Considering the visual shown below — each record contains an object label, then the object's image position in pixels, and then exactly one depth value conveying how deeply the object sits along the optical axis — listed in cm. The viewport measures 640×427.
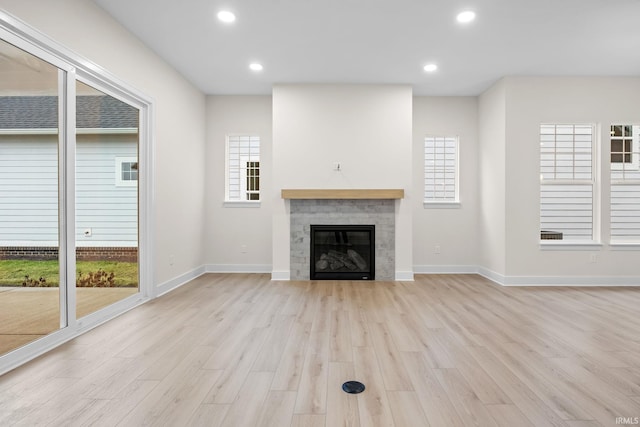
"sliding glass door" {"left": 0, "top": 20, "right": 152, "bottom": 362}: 248
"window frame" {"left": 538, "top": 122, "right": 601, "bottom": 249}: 510
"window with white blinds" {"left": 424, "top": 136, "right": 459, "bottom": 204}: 607
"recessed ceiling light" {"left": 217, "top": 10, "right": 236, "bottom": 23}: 346
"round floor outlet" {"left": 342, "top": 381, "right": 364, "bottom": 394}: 208
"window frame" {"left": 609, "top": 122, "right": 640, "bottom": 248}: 514
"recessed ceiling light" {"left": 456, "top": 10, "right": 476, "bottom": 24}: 345
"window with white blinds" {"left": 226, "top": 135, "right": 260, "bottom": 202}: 610
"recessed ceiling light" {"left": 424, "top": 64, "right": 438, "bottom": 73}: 473
